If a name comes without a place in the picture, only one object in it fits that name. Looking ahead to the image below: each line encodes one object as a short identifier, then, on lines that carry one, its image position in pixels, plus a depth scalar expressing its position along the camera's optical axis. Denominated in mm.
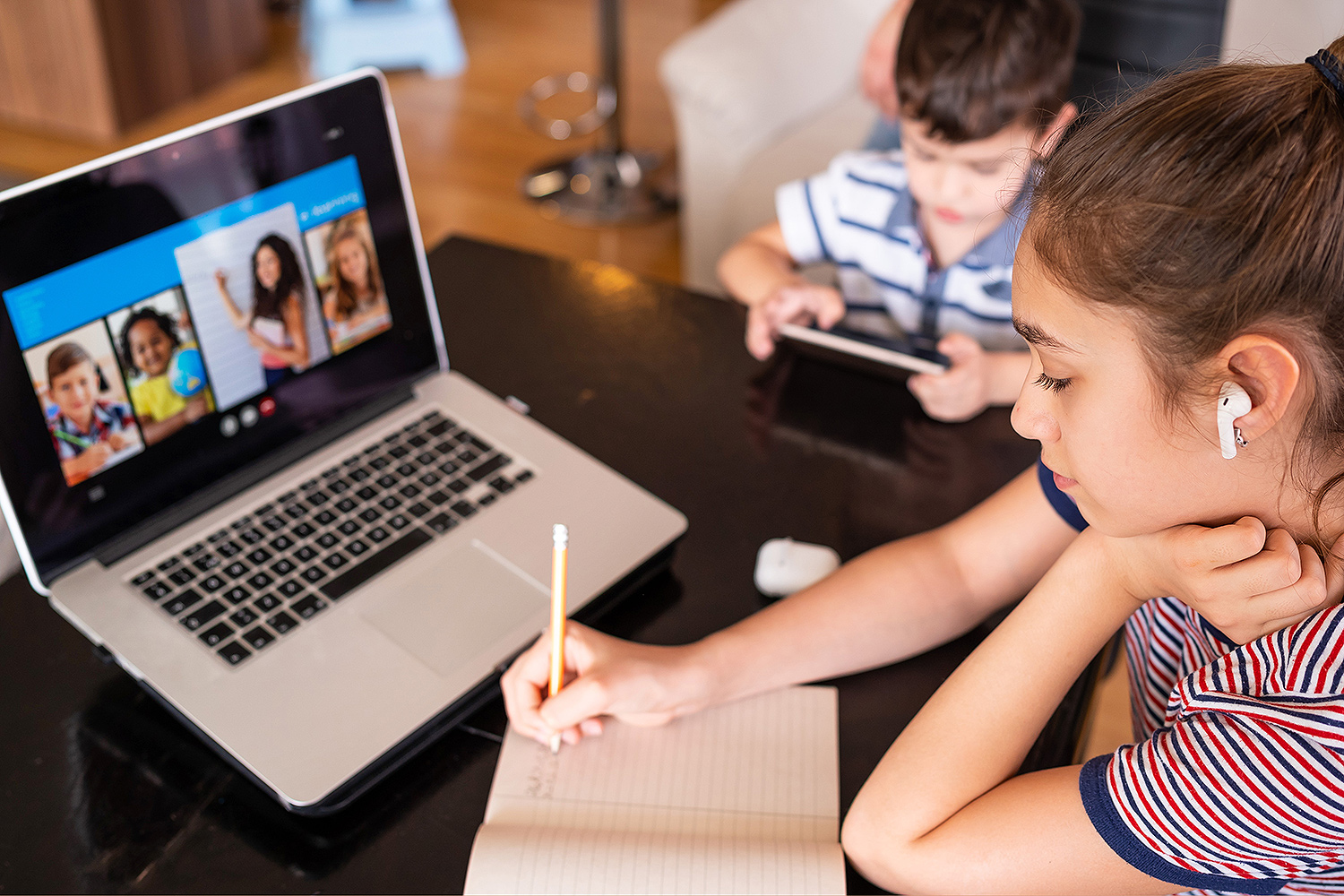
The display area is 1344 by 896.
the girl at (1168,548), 520
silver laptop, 716
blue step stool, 3367
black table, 663
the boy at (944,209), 1105
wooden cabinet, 2963
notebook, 625
